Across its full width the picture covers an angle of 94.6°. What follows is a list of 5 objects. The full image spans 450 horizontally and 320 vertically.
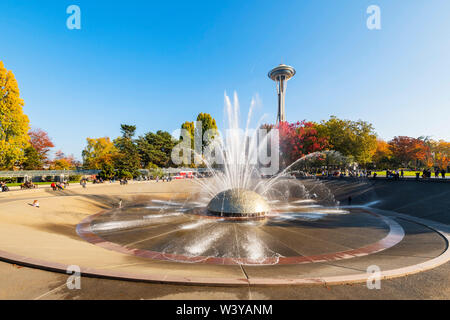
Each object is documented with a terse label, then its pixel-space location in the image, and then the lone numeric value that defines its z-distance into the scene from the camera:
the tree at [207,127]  72.31
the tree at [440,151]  60.67
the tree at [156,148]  60.78
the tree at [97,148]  70.94
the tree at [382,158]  65.62
